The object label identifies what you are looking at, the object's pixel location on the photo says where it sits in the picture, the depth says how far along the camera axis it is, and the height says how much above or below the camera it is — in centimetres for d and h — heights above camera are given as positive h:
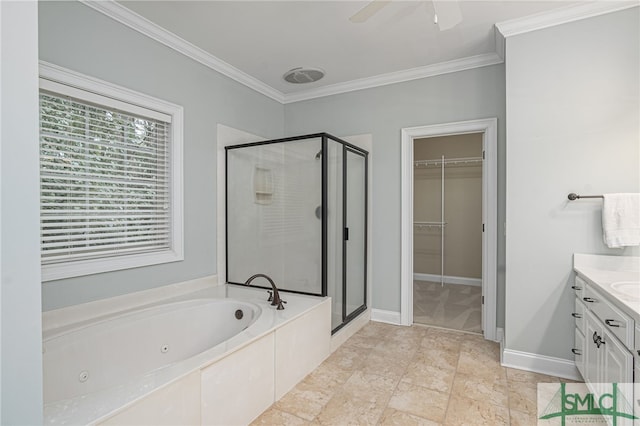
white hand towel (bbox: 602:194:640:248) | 205 -7
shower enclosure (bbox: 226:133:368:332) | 284 -6
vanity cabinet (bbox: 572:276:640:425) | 145 -69
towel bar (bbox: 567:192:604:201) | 224 +9
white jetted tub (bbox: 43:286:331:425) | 133 -81
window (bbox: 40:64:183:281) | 198 +23
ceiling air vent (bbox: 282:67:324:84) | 323 +134
